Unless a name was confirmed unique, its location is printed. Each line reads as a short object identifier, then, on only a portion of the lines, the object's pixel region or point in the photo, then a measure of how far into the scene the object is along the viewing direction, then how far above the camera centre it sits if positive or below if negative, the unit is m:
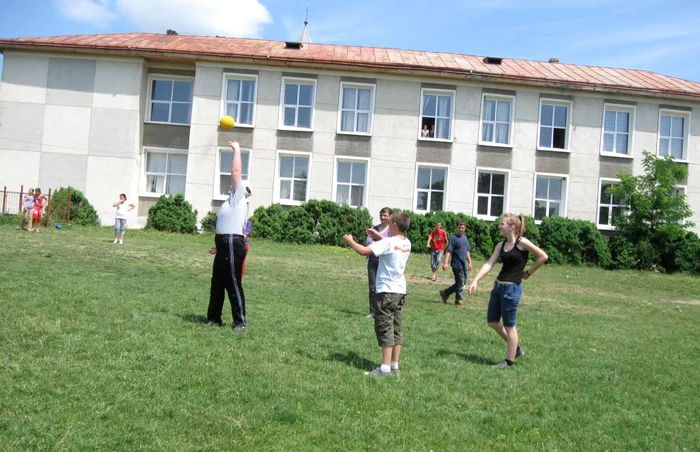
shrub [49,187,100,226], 26.08 +0.60
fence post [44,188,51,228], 24.48 +0.23
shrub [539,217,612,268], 25.78 +0.70
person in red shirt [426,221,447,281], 16.97 +0.12
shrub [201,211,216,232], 27.12 +0.43
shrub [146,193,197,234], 26.44 +0.61
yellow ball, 10.22 +1.81
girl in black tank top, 7.53 -0.25
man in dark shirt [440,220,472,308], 13.05 -0.22
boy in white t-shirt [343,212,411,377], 6.77 -0.47
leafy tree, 25.59 +2.03
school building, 27.78 +5.09
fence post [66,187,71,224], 25.98 +0.39
